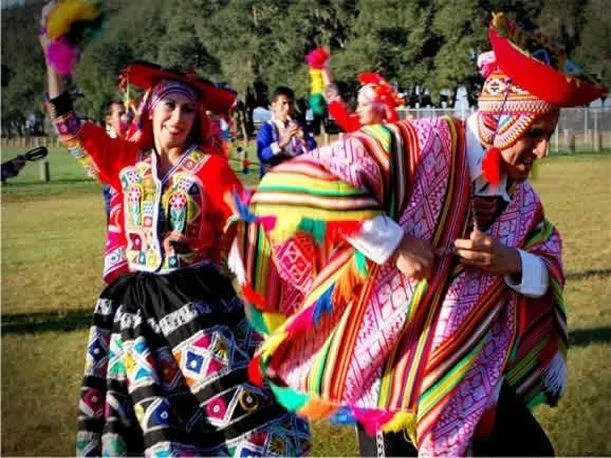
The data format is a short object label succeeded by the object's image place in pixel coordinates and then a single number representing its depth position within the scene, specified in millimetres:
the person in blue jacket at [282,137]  9328
